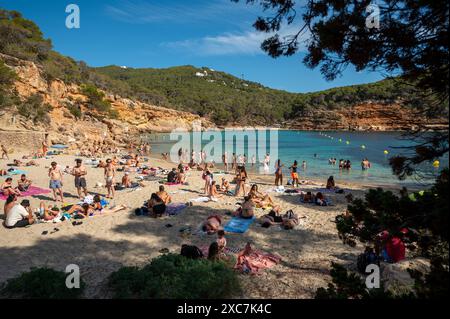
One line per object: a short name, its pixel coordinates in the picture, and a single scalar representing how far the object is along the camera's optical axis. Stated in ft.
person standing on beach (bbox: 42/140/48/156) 74.38
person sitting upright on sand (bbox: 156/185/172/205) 35.16
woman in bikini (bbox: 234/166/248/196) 40.98
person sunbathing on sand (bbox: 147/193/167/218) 31.37
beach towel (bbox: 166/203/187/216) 32.81
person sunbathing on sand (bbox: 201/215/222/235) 27.02
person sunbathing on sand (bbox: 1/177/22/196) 35.38
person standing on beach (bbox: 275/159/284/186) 51.11
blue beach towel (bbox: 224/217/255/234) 27.95
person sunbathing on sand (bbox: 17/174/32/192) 39.86
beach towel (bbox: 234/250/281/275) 19.62
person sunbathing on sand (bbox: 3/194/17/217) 28.09
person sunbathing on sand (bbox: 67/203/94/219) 30.91
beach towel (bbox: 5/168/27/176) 51.86
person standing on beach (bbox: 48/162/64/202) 35.56
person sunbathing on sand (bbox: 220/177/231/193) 43.62
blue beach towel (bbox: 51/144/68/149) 87.56
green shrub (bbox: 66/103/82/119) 131.35
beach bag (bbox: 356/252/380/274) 18.86
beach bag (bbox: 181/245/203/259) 19.61
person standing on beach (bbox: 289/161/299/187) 49.90
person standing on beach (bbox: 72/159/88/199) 35.94
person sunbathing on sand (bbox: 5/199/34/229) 27.25
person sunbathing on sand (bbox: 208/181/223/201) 39.10
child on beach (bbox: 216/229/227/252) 21.56
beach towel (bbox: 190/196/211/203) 37.94
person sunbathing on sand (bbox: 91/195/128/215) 32.68
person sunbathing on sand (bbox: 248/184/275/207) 36.01
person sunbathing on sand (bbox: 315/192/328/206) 37.60
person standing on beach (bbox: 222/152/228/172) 71.94
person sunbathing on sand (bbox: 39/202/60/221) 29.45
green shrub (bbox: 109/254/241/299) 15.26
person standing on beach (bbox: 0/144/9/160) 66.14
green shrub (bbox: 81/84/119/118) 147.54
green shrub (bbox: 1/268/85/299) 15.29
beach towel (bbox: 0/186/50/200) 39.17
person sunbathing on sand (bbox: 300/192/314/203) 38.86
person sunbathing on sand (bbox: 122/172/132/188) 46.01
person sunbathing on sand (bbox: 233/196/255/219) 31.14
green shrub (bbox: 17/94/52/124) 95.35
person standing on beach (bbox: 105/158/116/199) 37.91
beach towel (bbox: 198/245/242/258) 22.55
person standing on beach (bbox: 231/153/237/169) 77.45
